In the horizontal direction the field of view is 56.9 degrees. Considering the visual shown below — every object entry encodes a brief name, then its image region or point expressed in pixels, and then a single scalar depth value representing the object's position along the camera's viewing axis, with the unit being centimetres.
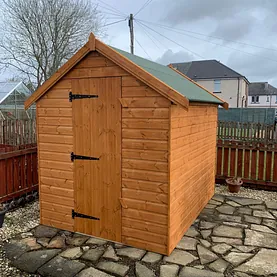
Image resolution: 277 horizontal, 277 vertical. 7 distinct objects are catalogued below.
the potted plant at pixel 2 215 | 397
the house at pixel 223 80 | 3026
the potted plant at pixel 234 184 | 587
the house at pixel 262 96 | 4634
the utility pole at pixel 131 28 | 1471
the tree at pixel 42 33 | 1394
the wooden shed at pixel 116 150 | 323
